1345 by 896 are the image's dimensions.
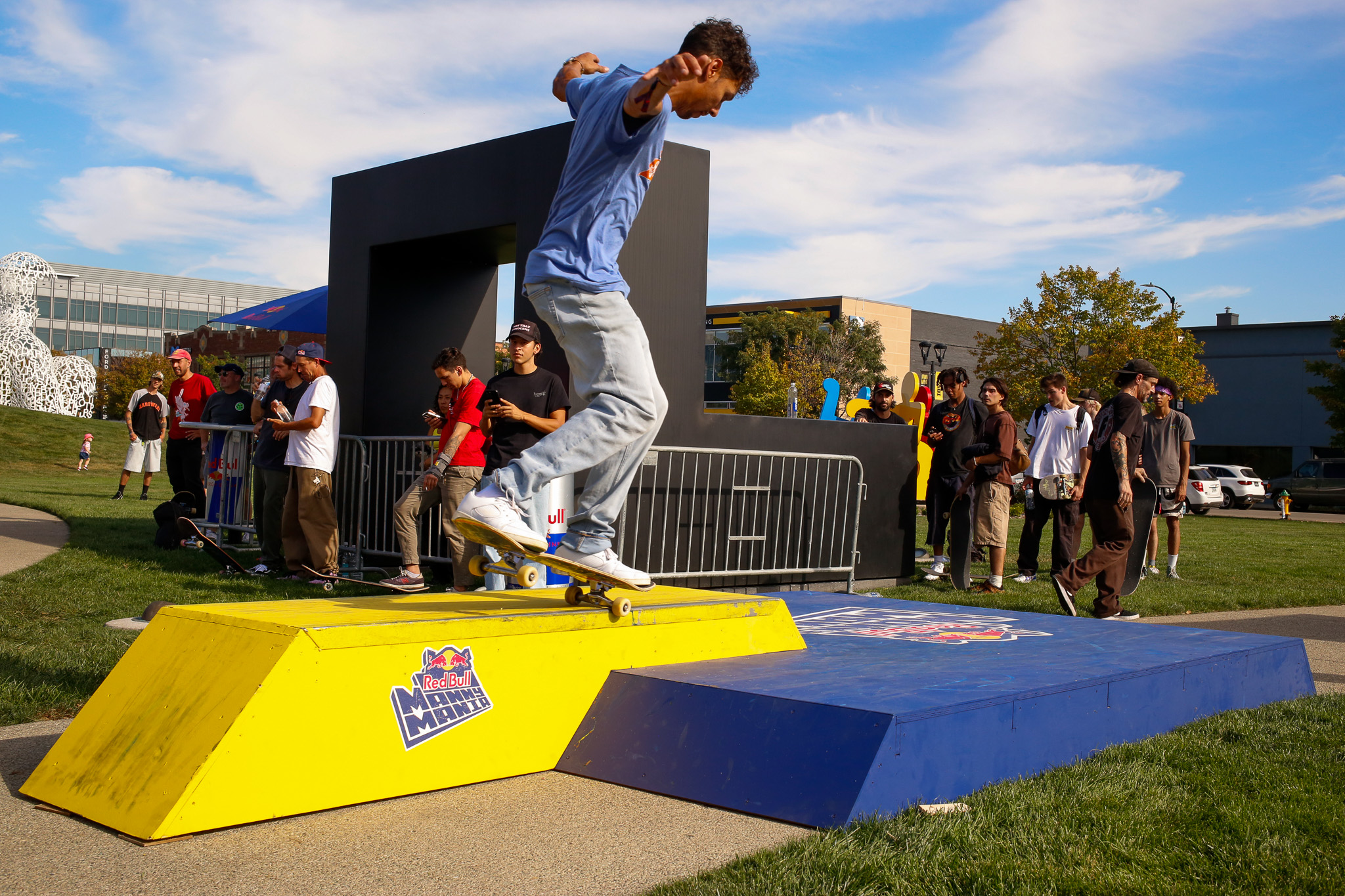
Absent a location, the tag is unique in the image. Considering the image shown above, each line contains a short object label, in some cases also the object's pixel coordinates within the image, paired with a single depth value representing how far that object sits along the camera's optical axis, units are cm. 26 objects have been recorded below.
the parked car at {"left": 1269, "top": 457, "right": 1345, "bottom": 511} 3528
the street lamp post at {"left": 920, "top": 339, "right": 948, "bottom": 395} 3822
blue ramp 305
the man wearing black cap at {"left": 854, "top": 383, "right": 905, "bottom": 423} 1183
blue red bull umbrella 1238
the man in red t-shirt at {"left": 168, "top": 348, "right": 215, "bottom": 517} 1167
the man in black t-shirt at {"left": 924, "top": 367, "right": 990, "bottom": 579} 1052
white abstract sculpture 4316
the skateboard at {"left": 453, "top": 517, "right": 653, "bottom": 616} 362
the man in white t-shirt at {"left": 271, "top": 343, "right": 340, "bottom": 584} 833
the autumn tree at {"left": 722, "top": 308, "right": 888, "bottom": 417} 6231
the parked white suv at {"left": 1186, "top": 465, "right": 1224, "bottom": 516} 3388
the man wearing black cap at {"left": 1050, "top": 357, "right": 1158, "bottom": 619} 743
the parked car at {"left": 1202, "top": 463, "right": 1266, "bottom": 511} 3744
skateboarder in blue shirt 361
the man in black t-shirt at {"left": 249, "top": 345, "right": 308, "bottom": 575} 909
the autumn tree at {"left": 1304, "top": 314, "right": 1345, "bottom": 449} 3975
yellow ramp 283
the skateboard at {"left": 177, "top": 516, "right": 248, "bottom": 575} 715
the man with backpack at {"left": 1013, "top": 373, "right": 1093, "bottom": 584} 1055
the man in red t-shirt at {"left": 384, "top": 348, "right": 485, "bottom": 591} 766
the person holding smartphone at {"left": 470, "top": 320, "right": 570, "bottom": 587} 651
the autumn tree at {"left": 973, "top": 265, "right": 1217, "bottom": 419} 3847
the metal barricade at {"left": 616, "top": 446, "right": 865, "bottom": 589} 834
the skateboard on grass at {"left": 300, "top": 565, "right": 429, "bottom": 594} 652
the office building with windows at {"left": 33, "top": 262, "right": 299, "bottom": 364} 8831
